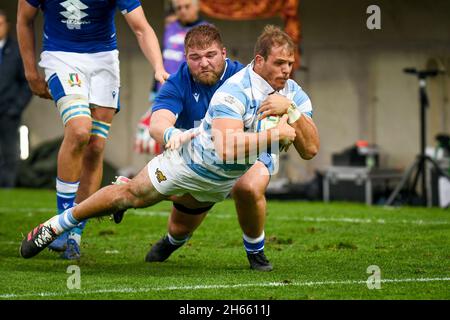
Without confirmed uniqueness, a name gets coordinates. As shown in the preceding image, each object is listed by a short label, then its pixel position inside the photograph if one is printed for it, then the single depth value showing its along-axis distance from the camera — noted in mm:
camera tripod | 27562
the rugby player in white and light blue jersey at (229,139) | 13750
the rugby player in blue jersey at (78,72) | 17094
